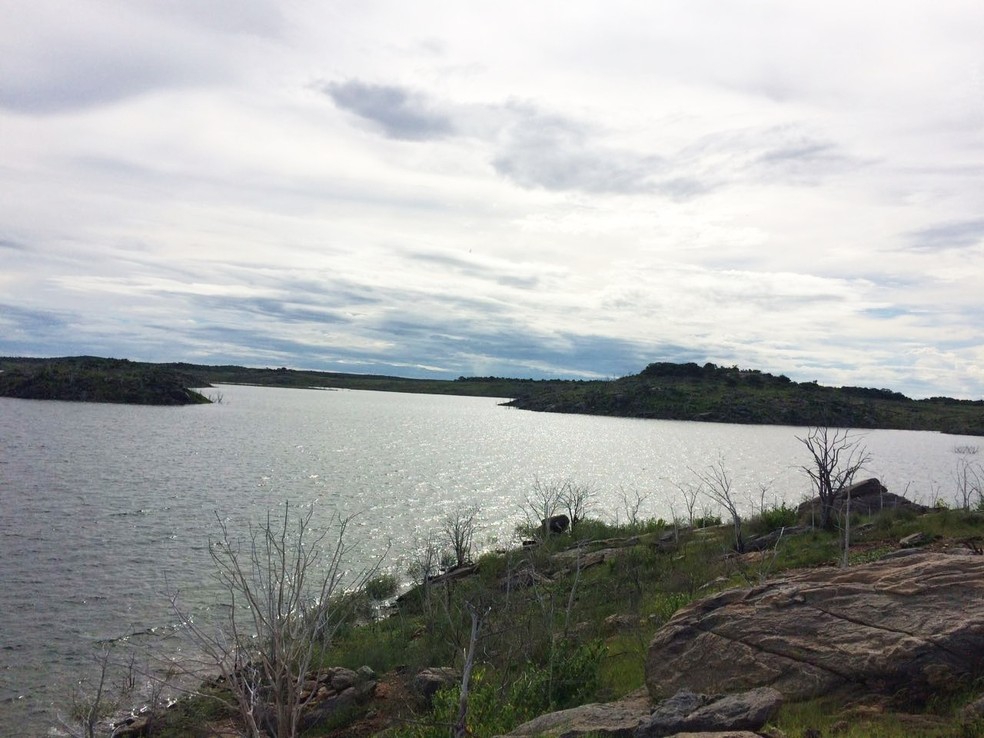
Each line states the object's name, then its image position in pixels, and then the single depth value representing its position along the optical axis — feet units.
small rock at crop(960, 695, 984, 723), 29.27
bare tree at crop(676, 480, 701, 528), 179.31
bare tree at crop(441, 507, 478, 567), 103.21
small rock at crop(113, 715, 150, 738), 52.95
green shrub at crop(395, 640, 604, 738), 42.47
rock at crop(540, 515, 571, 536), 124.69
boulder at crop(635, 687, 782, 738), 31.09
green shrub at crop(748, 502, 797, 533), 104.27
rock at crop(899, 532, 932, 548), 74.95
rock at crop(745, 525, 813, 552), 92.22
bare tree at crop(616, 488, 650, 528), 154.14
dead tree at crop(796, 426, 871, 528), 94.99
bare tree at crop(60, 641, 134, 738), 50.37
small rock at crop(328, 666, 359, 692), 58.34
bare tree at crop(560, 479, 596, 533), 134.57
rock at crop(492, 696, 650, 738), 34.09
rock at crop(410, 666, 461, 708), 51.42
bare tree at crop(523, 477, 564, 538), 125.73
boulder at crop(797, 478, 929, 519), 104.51
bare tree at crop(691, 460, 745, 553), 88.97
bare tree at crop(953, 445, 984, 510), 174.60
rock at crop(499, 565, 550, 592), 81.10
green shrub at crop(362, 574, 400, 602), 95.32
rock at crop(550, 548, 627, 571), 99.09
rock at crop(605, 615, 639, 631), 63.58
